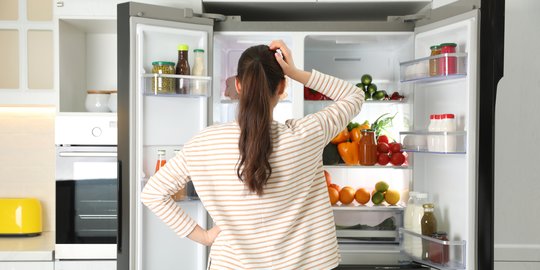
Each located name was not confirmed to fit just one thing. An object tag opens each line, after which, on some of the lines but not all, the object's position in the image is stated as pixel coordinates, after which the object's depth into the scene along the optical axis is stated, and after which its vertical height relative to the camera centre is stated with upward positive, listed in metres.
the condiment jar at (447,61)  2.46 +0.25
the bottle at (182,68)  2.66 +0.24
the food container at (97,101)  3.06 +0.11
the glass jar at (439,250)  2.56 -0.52
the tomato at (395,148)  2.96 -0.11
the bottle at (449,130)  2.49 -0.02
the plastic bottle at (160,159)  2.63 -0.15
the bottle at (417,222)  2.72 -0.43
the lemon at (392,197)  2.98 -0.35
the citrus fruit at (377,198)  2.97 -0.35
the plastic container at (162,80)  2.60 +0.18
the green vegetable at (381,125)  3.11 +0.00
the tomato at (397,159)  2.93 -0.16
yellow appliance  3.18 -0.48
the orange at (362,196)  2.99 -0.34
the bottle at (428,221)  2.64 -0.41
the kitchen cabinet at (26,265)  2.86 -0.66
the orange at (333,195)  2.96 -0.34
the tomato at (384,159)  2.94 -0.16
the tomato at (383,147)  2.96 -0.11
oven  2.96 -0.34
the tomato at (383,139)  3.05 -0.07
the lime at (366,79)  3.01 +0.22
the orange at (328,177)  3.02 -0.26
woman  1.36 -0.11
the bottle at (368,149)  2.94 -0.11
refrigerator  2.53 +0.07
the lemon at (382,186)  3.00 -0.29
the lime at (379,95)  2.97 +0.14
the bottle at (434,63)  2.52 +0.25
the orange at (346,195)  2.99 -0.34
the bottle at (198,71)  2.69 +0.23
